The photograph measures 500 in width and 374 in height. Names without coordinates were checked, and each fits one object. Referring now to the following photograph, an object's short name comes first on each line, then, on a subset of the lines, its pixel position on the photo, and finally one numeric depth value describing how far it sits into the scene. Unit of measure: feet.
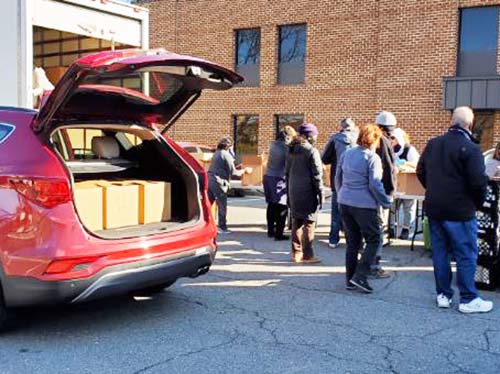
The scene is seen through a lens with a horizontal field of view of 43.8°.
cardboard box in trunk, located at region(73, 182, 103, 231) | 15.55
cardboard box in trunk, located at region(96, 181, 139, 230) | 16.37
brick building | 52.65
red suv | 13.94
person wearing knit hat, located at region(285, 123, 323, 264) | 23.86
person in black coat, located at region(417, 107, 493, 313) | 17.15
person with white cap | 22.39
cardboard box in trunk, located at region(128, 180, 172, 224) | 17.35
